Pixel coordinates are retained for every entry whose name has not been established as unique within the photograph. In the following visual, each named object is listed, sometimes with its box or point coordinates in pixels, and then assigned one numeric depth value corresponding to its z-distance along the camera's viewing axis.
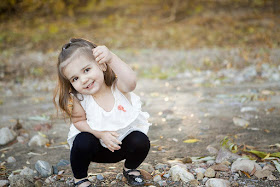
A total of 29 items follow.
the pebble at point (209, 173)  2.21
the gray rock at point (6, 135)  3.04
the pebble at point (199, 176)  2.19
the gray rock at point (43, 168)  2.38
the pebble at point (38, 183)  2.21
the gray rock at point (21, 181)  2.17
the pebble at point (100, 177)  2.28
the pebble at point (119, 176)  2.29
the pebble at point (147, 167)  2.38
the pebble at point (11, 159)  2.67
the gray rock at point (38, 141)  2.98
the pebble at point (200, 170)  2.27
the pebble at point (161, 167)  2.39
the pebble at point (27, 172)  2.35
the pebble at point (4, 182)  2.27
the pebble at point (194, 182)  2.12
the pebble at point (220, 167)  2.28
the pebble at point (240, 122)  3.19
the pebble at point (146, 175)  2.26
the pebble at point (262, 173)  2.14
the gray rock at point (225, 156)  2.43
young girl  2.04
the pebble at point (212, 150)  2.62
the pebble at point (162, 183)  2.16
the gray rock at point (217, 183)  2.03
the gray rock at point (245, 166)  2.21
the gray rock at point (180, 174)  2.18
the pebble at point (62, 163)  2.53
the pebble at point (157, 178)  2.22
